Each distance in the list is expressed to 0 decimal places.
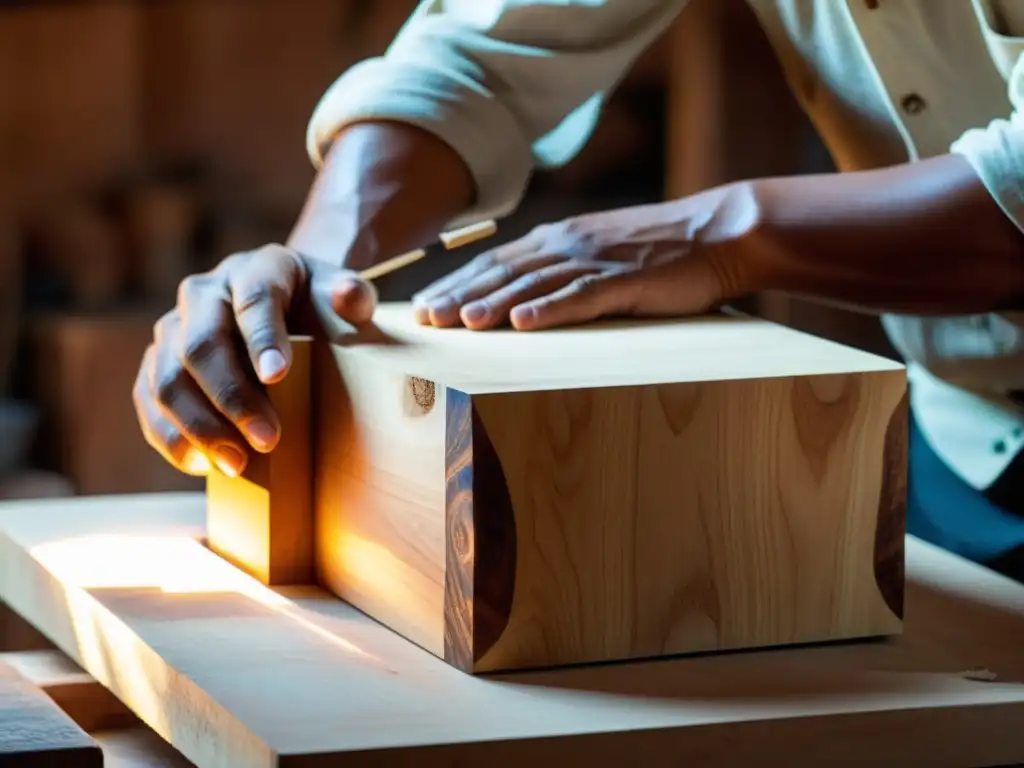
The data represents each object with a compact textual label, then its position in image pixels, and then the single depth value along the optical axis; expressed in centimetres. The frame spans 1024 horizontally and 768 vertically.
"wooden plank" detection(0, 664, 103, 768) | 123
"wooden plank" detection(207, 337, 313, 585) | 148
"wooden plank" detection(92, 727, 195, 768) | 136
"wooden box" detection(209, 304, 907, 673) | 133
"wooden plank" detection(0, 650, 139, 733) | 143
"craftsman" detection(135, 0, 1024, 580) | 149
